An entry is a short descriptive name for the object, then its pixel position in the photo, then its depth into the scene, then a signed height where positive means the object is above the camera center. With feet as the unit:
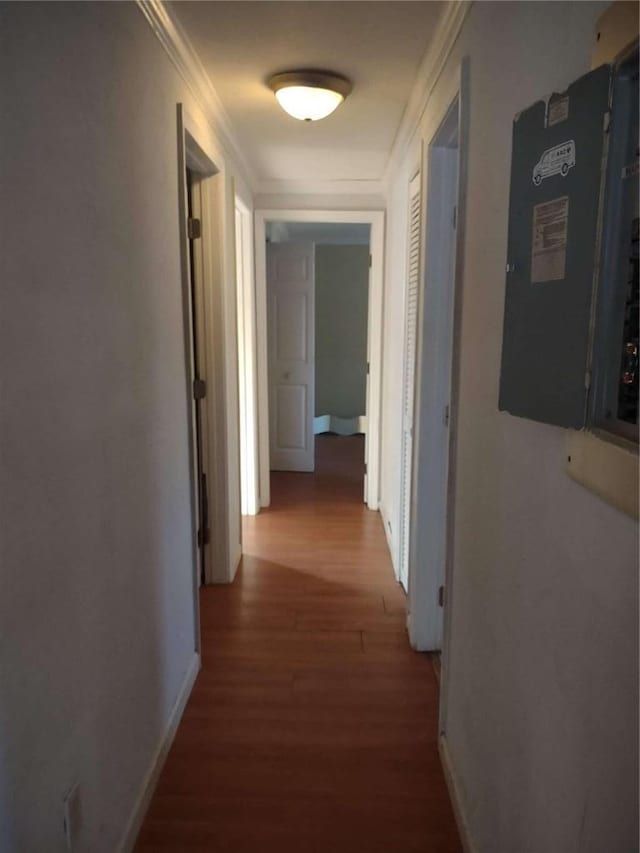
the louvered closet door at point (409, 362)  8.64 -0.43
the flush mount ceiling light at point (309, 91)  7.20 +3.04
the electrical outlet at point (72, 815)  4.00 -3.33
